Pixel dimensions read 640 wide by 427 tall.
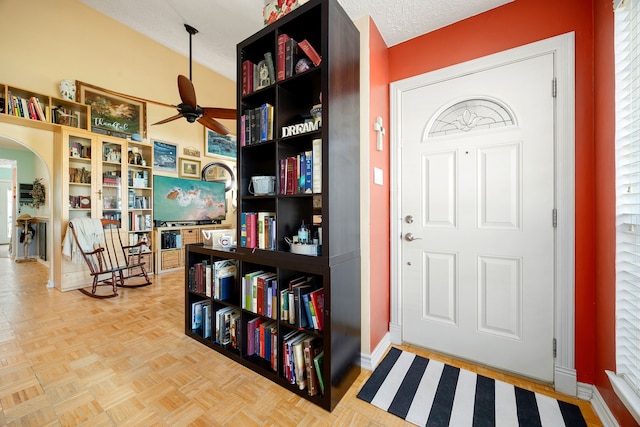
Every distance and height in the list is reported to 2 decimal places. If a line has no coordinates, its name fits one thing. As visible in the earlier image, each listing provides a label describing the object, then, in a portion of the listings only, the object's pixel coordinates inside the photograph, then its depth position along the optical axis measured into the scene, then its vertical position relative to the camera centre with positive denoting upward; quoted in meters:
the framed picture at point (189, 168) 4.68 +0.86
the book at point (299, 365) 1.50 -0.93
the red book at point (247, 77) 1.82 +0.99
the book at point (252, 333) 1.79 -0.87
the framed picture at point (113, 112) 3.59 +1.57
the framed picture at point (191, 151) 4.73 +1.19
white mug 2.12 -0.24
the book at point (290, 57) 1.59 +1.00
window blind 1.13 +0.10
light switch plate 1.89 +0.28
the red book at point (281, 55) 1.61 +1.03
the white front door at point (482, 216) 1.64 -0.03
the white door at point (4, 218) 6.97 -0.13
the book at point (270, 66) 1.72 +1.02
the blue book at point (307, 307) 1.51 -0.58
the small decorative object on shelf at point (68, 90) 3.28 +1.65
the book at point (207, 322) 2.08 -0.92
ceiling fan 2.62 +1.21
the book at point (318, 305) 1.49 -0.56
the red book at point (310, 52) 1.54 +0.99
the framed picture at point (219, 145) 5.08 +1.45
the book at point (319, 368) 1.45 -0.92
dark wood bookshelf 1.44 +0.14
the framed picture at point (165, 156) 4.31 +1.01
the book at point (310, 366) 1.46 -0.91
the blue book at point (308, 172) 1.54 +0.25
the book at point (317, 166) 1.50 +0.28
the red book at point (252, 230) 1.75 -0.12
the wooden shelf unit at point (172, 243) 4.21 -0.53
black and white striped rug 1.33 -1.12
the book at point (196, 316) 2.18 -0.91
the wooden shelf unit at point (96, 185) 3.32 +0.41
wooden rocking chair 3.22 -0.66
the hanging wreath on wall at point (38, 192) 5.16 +0.44
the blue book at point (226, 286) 1.94 -0.58
